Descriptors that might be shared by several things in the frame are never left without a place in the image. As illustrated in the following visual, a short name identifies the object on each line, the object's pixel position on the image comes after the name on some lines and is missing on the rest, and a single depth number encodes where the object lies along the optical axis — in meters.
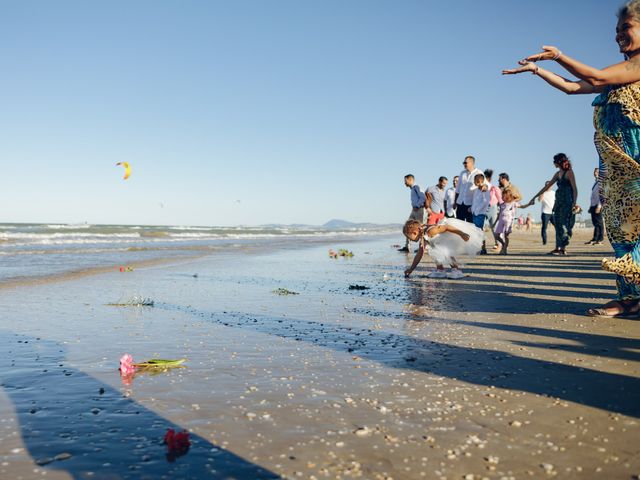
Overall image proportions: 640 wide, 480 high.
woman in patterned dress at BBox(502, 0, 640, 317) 4.89
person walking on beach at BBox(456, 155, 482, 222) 15.91
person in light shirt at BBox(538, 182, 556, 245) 18.41
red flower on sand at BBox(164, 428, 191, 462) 2.48
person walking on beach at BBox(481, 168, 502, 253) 16.25
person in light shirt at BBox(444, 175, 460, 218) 19.64
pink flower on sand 3.80
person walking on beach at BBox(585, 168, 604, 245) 19.14
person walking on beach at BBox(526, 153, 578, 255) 12.96
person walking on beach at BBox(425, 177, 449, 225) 17.44
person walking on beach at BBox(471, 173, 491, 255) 15.00
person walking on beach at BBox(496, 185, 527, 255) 16.12
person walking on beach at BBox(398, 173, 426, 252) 16.00
